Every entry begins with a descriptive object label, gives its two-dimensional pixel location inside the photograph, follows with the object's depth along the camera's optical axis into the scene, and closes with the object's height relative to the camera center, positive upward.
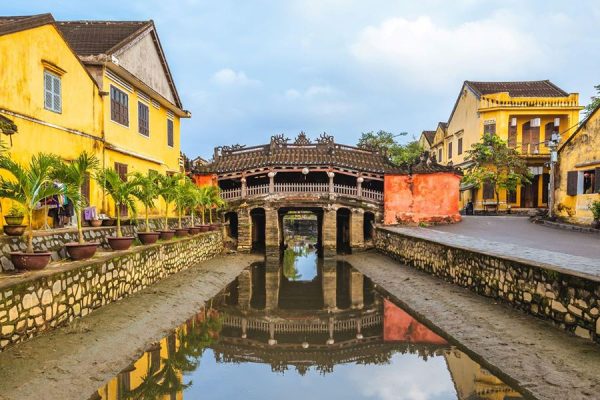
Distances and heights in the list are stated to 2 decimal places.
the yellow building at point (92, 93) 11.00 +3.18
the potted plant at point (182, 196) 16.06 -0.17
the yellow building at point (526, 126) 30.83 +4.78
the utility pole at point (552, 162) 22.05 +1.53
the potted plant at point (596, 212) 17.95 -0.83
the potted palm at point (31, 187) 7.44 +0.08
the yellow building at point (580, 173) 19.34 +0.91
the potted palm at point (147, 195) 12.28 -0.09
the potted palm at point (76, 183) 8.71 +0.19
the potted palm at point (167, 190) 14.55 +0.06
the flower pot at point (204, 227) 19.88 -1.66
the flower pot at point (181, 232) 16.40 -1.52
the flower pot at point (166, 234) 14.37 -1.42
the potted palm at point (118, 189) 10.82 +0.07
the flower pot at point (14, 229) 8.66 -0.74
